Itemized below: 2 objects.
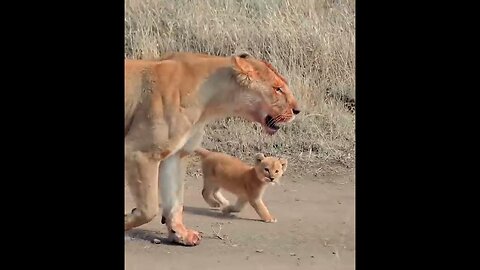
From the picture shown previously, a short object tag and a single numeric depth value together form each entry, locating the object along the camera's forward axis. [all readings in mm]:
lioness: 9602
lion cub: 11594
